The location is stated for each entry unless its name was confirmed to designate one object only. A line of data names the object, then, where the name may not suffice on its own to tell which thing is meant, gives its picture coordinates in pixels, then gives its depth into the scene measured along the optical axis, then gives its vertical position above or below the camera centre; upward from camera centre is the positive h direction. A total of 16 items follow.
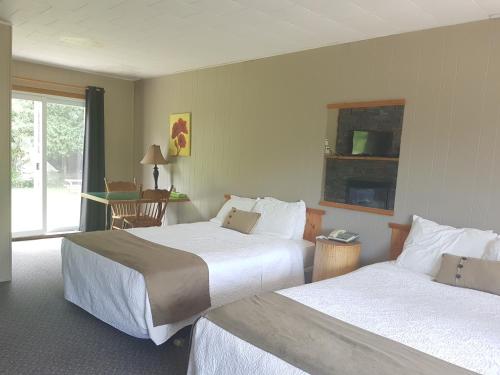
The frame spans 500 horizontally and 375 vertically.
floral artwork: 5.05 +0.23
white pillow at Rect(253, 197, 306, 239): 3.63 -0.61
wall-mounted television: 3.19 +0.18
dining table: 4.42 -0.60
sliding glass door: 5.05 -0.27
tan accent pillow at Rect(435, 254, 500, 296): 2.29 -0.65
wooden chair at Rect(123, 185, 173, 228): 4.46 -0.77
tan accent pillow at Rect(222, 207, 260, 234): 3.73 -0.65
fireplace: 3.18 -0.26
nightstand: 3.07 -0.79
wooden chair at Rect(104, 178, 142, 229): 4.65 -0.78
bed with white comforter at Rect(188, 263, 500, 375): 1.56 -0.75
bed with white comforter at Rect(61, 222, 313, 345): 2.48 -0.91
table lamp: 5.15 -0.09
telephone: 3.16 -0.63
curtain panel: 5.43 -0.15
